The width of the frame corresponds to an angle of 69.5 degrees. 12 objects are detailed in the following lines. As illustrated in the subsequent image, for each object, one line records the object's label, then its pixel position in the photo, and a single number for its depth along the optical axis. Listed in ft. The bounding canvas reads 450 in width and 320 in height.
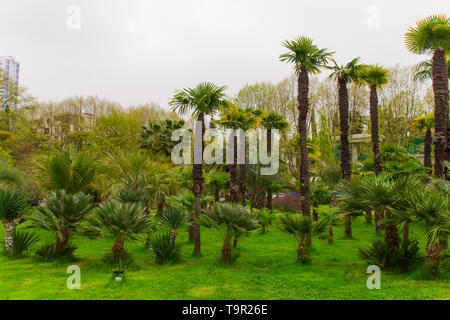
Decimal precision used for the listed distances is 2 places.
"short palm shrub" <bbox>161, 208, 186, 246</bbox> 37.45
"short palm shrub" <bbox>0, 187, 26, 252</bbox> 35.86
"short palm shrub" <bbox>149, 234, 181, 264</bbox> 34.73
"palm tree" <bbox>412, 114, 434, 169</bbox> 64.03
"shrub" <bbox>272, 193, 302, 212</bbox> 87.04
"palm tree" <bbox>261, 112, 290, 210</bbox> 65.62
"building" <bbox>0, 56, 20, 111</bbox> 111.08
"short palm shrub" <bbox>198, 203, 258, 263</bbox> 34.30
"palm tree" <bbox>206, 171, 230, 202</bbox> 63.05
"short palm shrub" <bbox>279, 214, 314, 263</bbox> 34.24
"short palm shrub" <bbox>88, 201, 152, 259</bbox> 31.78
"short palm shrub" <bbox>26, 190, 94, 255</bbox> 33.12
